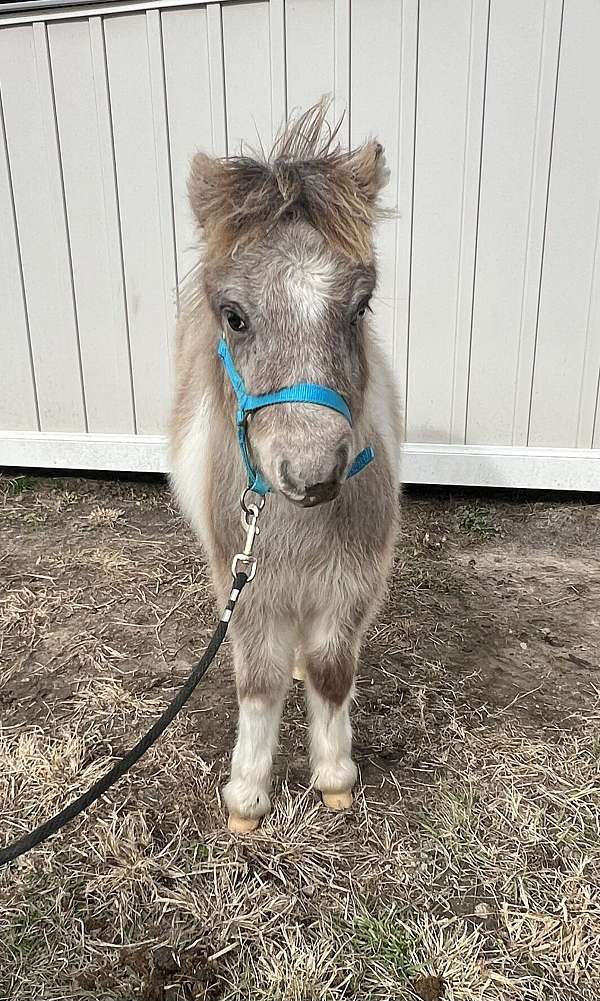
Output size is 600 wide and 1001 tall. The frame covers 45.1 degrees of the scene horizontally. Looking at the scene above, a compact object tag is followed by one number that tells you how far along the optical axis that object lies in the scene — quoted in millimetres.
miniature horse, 1352
